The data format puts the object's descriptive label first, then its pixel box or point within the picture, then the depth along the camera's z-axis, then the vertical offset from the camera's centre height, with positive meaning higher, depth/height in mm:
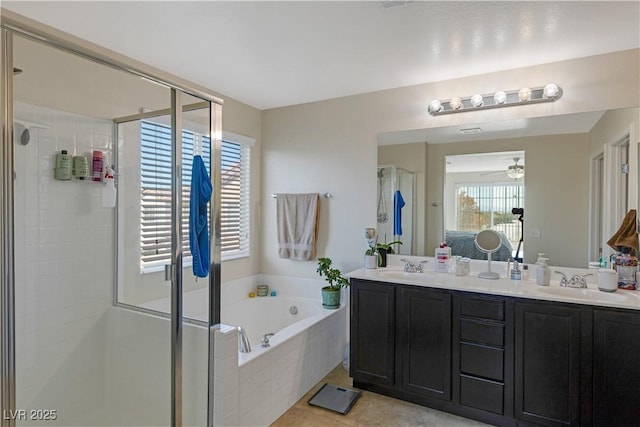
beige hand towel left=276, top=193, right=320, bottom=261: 3502 -135
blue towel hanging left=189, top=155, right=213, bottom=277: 2080 -46
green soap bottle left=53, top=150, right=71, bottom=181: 2174 +257
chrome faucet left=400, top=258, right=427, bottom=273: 2965 -458
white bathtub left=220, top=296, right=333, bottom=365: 3377 -1004
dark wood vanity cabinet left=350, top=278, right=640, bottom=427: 2004 -910
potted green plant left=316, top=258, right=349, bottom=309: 3227 -674
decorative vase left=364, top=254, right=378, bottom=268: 3082 -425
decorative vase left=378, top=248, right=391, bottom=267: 3123 -399
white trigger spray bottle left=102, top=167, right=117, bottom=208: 2436 +130
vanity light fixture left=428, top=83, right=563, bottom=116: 2506 +859
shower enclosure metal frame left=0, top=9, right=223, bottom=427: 1499 +17
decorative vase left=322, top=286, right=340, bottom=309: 3223 -787
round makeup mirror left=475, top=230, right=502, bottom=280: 2662 -233
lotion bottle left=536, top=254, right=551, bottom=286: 2449 -413
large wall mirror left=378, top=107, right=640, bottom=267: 2385 +294
